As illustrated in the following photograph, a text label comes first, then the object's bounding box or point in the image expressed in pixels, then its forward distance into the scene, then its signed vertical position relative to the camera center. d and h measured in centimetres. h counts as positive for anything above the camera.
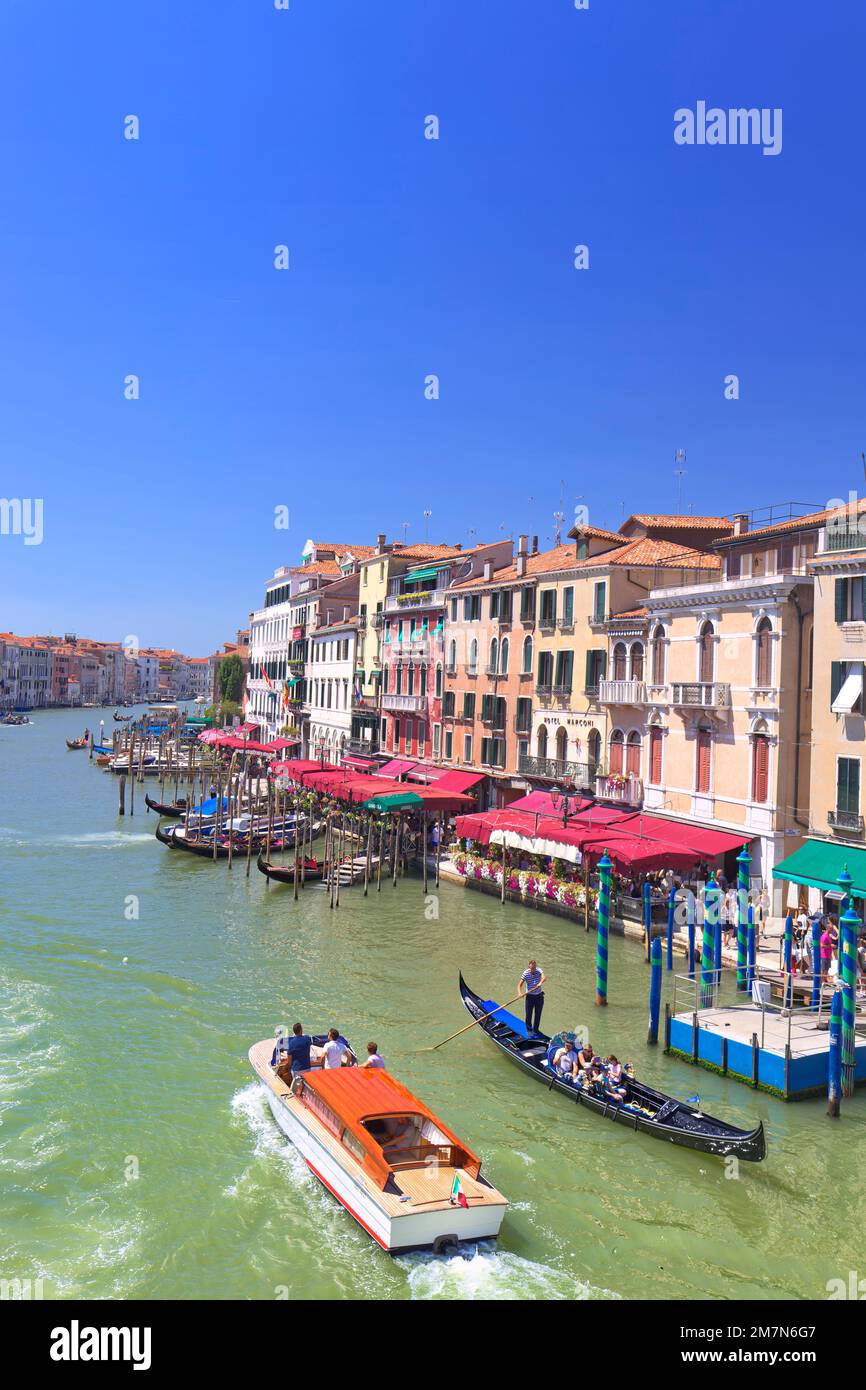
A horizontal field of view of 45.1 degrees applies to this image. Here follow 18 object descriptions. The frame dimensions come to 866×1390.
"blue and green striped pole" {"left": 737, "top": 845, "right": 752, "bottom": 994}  2139 -485
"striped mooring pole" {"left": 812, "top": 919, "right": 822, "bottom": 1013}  1897 -502
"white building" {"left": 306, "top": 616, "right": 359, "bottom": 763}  5434 +25
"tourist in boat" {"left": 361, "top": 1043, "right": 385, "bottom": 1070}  1566 -551
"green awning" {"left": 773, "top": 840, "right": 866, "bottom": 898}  2270 -370
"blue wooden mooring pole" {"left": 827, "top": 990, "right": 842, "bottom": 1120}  1622 -573
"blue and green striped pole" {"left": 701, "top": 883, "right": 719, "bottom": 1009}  2044 -490
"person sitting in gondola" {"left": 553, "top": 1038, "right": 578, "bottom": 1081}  1692 -599
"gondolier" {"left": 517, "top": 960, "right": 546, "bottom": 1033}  1919 -549
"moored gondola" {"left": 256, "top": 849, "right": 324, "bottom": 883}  3456 -601
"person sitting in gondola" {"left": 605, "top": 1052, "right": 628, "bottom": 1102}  1608 -602
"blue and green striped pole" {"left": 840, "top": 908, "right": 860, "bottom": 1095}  1653 -453
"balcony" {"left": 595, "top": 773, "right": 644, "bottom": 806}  3183 -289
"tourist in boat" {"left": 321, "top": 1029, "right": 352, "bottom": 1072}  1597 -558
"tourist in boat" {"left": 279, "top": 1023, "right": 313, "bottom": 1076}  1595 -553
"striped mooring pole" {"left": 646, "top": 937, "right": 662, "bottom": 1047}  1878 -545
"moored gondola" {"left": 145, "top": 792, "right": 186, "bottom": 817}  4673 -546
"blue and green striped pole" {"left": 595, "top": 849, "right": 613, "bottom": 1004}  2156 -522
